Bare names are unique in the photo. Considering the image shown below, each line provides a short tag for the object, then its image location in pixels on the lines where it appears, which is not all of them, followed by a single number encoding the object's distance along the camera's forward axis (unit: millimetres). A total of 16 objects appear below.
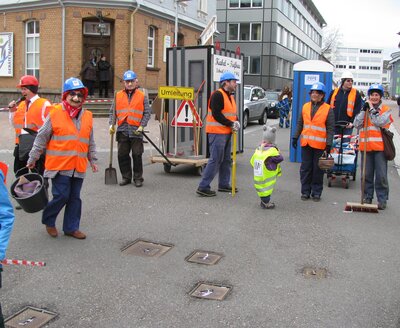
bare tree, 83688
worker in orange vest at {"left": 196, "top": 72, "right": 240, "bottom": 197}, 7680
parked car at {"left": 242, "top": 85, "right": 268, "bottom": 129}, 19953
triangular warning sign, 9602
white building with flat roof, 147375
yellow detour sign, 9023
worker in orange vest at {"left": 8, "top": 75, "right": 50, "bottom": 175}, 6367
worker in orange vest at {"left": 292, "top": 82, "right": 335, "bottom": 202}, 7594
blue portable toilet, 11375
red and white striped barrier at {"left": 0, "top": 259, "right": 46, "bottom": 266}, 2805
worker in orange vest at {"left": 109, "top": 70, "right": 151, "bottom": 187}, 8352
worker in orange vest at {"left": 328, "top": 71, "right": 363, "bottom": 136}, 9289
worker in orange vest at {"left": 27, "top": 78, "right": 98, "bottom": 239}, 5254
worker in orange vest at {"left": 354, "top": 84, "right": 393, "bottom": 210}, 7117
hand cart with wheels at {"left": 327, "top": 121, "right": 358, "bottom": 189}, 8945
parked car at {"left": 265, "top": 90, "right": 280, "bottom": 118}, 25641
